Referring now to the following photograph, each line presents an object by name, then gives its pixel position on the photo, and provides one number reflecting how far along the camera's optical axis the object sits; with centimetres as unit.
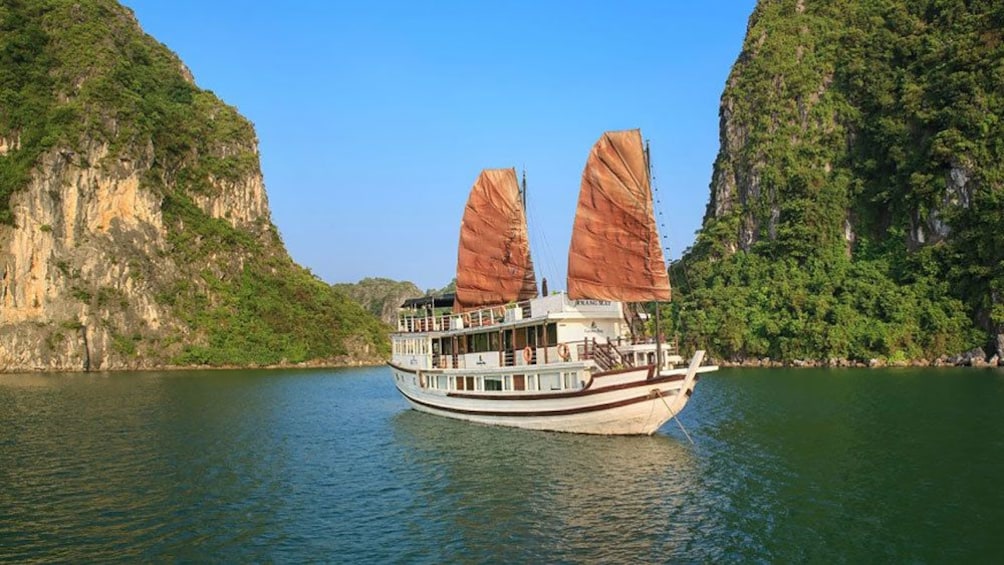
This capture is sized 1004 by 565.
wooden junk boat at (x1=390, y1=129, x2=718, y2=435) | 2789
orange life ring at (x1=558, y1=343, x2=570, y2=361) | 2984
